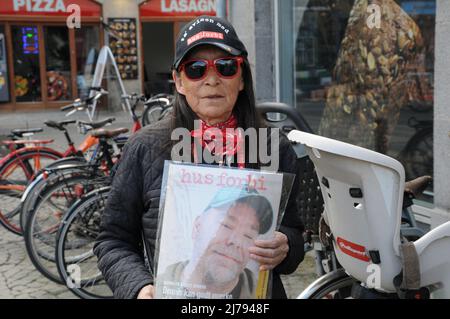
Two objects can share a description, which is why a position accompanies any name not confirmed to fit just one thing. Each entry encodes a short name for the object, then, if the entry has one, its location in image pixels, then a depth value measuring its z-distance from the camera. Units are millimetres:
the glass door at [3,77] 16641
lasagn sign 17078
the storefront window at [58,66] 16969
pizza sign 16109
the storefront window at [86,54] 16922
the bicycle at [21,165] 5535
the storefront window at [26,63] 16672
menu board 16562
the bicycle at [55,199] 4387
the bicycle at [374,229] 1763
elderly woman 1650
